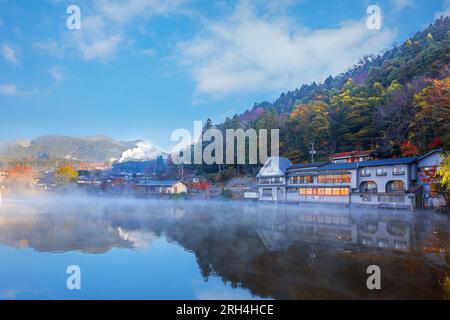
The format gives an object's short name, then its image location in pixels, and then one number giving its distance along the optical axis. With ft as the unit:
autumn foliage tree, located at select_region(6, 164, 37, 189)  218.59
